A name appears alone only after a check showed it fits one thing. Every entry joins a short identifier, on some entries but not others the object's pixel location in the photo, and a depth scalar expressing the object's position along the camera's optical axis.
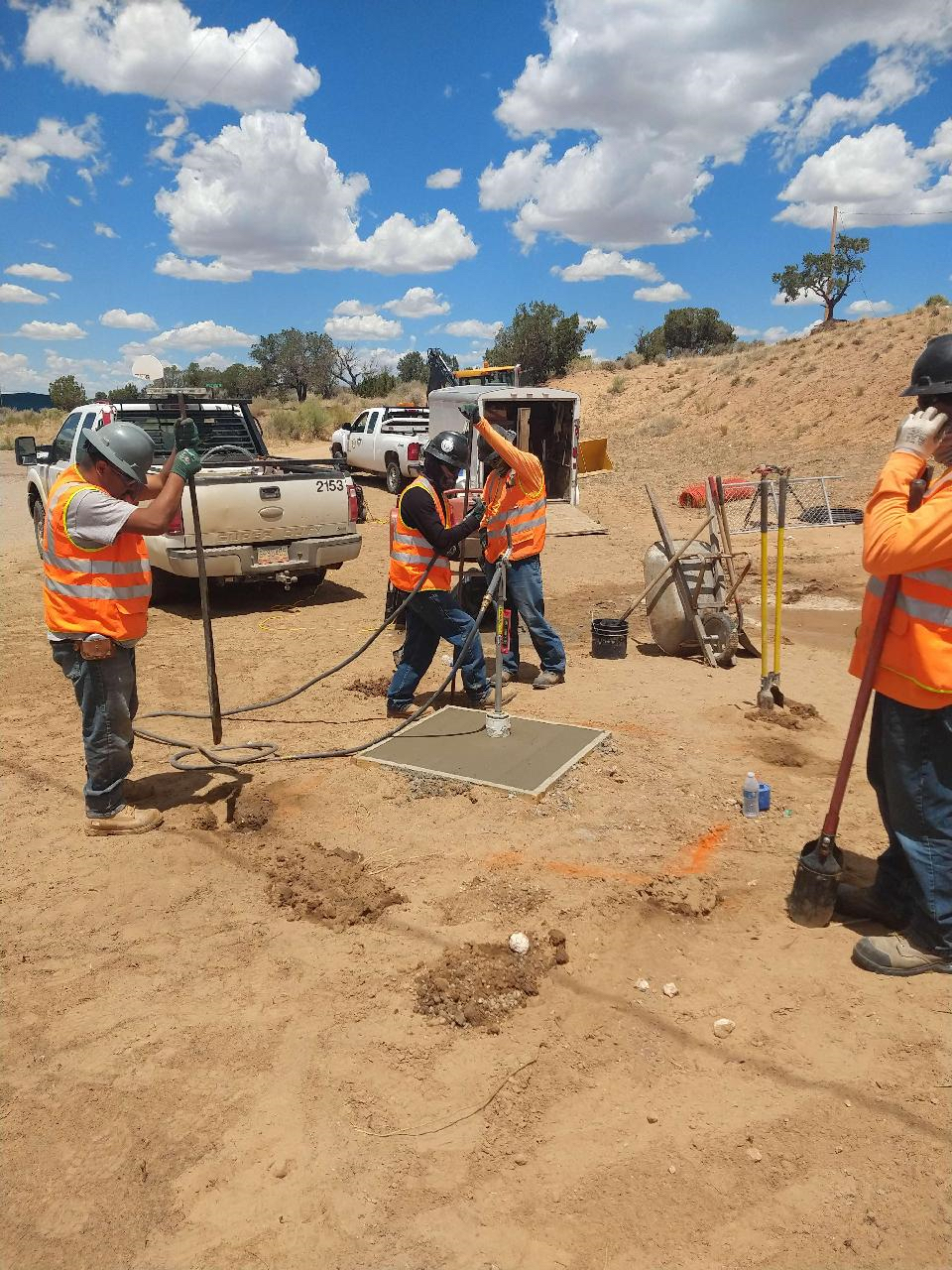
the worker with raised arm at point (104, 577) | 4.03
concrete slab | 4.91
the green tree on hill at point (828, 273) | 42.00
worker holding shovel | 2.97
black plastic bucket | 7.53
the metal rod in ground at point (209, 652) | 4.91
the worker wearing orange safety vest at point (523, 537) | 6.37
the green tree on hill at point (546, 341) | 46.88
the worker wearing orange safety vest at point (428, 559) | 5.51
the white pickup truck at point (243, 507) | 8.12
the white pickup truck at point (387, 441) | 18.94
